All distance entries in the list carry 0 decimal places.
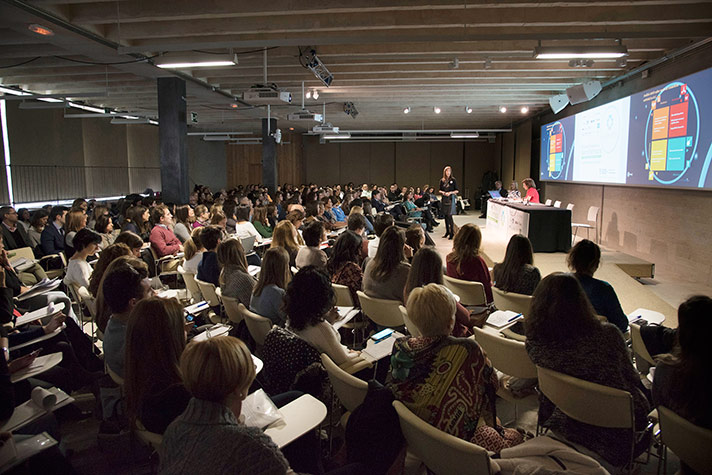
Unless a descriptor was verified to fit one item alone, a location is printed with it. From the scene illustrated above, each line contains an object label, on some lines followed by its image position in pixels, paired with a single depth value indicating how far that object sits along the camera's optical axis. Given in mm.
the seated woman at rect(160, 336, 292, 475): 1425
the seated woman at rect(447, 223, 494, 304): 4191
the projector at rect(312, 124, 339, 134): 12948
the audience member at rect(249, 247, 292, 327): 3227
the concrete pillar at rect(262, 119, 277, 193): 16281
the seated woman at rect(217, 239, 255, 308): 3713
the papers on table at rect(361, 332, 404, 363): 2572
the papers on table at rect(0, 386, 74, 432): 1998
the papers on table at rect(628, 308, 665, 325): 3049
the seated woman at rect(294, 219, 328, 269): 4941
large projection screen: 6422
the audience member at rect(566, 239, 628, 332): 3127
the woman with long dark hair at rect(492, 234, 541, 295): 3709
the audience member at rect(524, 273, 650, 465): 2174
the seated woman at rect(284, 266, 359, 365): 2602
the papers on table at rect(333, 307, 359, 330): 3094
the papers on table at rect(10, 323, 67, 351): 2717
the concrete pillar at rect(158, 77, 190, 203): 8523
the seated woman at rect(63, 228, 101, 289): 4328
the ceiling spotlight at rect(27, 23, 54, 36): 5453
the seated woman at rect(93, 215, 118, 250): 6027
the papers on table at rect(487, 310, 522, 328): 3100
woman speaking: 11547
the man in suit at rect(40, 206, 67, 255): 6574
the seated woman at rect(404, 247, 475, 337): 3328
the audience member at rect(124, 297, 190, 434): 1957
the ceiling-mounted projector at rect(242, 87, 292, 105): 7074
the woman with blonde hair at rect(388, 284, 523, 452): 1938
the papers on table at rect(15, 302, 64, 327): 3100
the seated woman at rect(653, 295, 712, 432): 1800
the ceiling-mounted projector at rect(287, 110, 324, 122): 10625
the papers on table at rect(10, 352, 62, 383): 2365
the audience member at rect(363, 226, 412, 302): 3838
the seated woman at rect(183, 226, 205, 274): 4824
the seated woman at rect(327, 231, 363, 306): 4367
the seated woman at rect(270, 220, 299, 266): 5562
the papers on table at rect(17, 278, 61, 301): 3943
